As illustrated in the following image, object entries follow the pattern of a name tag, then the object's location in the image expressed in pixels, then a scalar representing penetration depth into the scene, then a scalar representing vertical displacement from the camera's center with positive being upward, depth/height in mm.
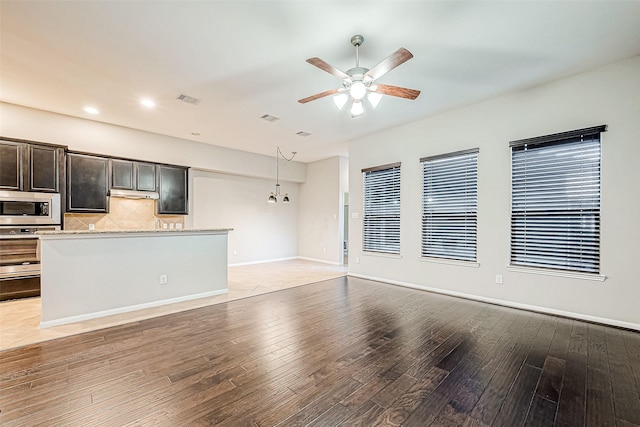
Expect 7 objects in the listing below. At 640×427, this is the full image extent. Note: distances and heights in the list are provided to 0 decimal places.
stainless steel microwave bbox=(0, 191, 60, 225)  4219 +9
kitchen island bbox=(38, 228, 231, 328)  3271 -837
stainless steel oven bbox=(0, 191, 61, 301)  4188 -450
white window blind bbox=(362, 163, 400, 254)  5500 +38
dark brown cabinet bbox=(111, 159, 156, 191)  5404 +697
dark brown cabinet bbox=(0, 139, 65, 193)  4234 +684
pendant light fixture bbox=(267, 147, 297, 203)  7297 +880
